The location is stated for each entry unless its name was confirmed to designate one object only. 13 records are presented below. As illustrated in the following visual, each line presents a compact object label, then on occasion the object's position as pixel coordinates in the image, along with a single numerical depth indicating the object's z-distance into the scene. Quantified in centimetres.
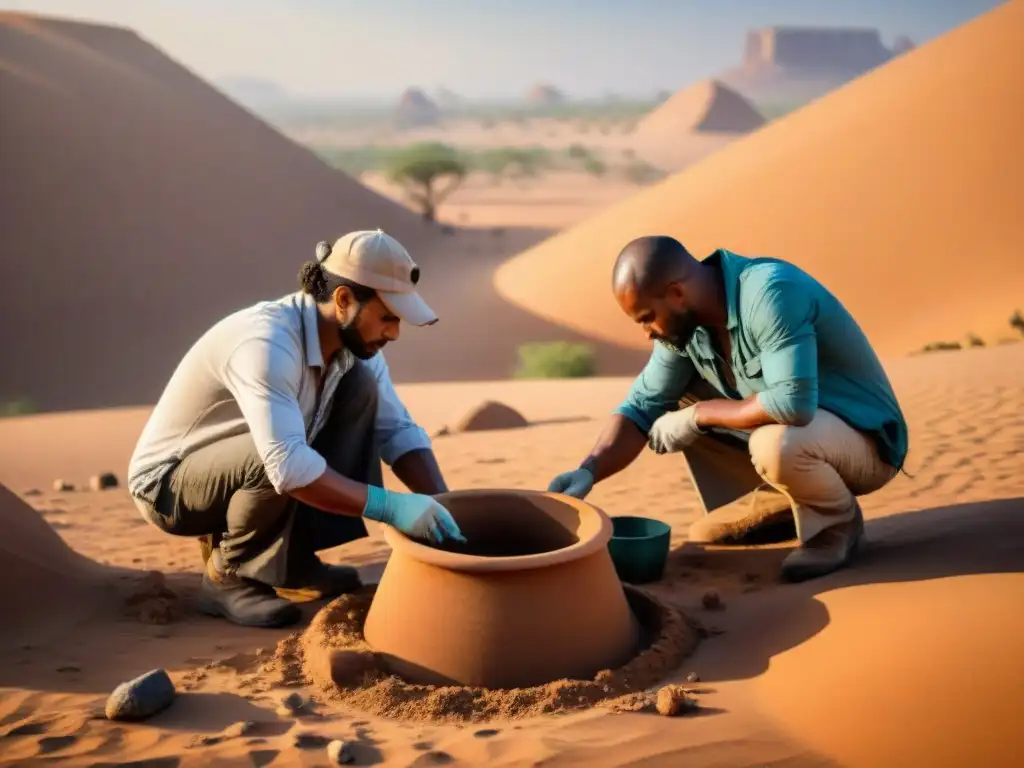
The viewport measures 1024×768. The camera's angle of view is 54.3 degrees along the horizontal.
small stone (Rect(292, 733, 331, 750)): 271
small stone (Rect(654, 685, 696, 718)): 279
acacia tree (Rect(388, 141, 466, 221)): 3009
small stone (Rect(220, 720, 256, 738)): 279
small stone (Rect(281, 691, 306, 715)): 296
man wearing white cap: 330
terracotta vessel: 300
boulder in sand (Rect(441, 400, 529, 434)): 836
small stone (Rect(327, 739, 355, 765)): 260
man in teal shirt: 354
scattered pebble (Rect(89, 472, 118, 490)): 666
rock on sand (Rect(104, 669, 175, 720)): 287
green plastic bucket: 401
